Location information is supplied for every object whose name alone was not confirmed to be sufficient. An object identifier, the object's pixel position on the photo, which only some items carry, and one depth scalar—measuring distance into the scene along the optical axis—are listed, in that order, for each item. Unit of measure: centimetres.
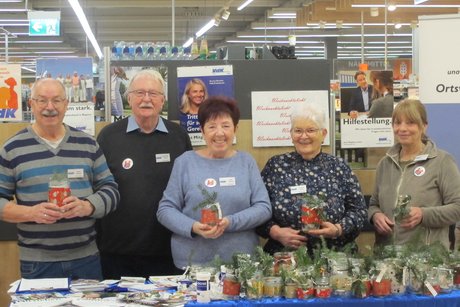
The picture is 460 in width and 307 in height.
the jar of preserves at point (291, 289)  290
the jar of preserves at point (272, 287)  291
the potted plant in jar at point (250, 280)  288
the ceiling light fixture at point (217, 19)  1353
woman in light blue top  346
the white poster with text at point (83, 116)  457
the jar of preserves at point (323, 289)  289
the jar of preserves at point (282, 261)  301
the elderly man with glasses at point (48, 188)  346
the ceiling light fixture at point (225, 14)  1303
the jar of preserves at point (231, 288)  289
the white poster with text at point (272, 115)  458
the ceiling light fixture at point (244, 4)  1262
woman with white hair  352
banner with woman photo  448
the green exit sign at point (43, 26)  1174
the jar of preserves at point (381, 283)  292
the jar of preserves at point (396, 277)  295
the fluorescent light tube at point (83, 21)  1046
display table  284
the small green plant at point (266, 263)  298
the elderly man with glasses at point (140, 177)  384
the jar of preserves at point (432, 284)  292
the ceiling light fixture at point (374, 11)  1145
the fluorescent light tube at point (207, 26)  1412
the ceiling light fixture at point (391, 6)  1075
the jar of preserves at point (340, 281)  291
